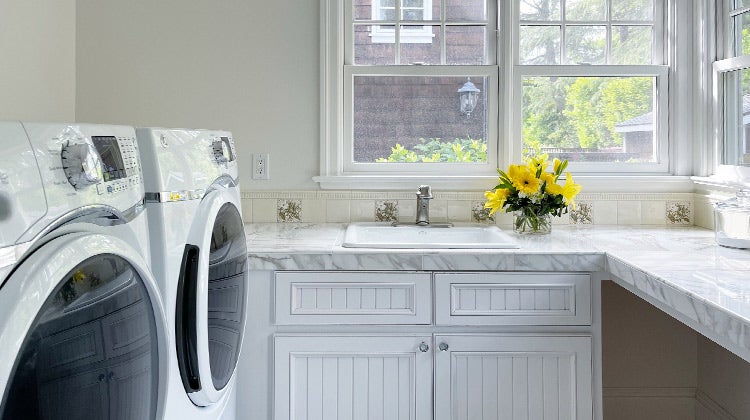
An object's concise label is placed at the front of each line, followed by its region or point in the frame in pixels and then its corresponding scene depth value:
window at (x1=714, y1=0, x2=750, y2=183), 2.28
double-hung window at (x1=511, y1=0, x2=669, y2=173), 2.67
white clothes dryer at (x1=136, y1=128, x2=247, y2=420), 1.18
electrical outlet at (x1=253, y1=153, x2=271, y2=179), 2.64
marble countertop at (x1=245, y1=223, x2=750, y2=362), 1.37
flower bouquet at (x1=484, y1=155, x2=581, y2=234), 2.30
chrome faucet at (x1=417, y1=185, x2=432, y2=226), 2.50
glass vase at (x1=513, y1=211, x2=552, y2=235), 2.33
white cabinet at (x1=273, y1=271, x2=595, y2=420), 1.94
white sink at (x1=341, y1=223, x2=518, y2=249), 2.46
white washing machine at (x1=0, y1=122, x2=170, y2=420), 0.71
